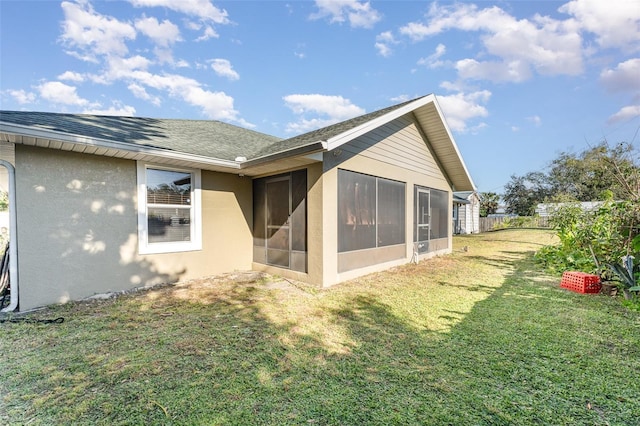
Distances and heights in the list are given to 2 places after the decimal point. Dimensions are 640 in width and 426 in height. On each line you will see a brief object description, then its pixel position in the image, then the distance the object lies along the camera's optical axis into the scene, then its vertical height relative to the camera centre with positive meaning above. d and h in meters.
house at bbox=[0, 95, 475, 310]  4.43 +0.24
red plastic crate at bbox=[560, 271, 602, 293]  5.29 -1.40
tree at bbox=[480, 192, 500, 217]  35.09 +1.02
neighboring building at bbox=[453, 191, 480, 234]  22.36 -0.34
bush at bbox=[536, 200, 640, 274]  5.11 -0.54
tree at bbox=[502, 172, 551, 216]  35.12 +2.48
